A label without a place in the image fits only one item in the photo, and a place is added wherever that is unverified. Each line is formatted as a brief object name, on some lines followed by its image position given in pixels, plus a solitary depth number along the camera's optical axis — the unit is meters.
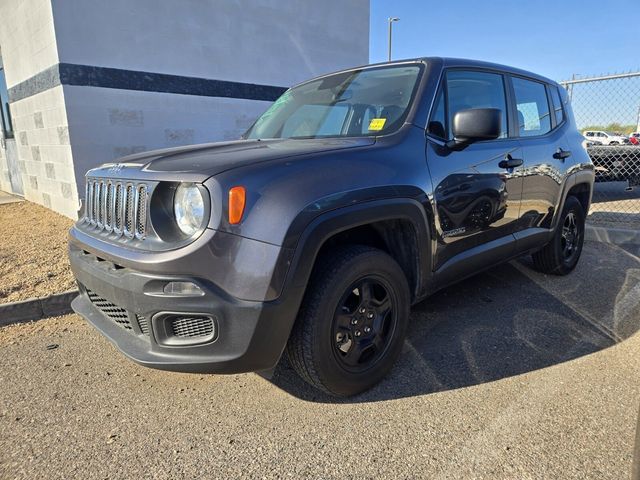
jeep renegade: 1.97
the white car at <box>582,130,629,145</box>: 30.02
